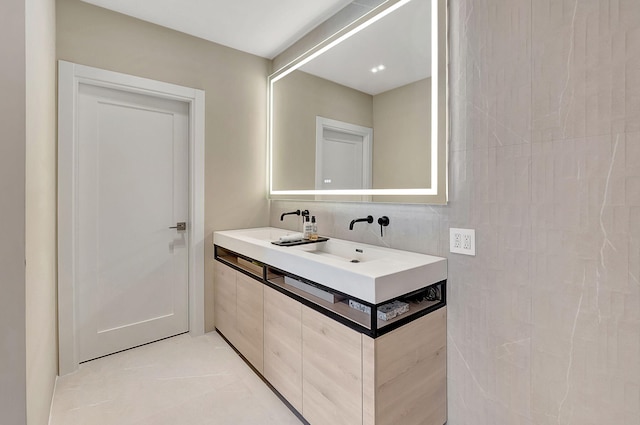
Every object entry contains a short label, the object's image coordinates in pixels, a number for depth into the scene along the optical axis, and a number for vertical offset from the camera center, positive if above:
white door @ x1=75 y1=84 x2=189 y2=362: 2.25 -0.08
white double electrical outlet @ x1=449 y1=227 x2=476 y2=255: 1.48 -0.16
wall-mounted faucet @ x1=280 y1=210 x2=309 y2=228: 2.49 -0.03
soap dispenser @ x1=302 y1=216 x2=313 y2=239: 2.22 -0.15
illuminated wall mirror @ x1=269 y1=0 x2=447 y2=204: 1.64 +0.68
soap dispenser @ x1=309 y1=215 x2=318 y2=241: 2.22 -0.15
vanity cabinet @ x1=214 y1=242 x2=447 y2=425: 1.27 -0.71
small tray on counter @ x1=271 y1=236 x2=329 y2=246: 2.05 -0.23
